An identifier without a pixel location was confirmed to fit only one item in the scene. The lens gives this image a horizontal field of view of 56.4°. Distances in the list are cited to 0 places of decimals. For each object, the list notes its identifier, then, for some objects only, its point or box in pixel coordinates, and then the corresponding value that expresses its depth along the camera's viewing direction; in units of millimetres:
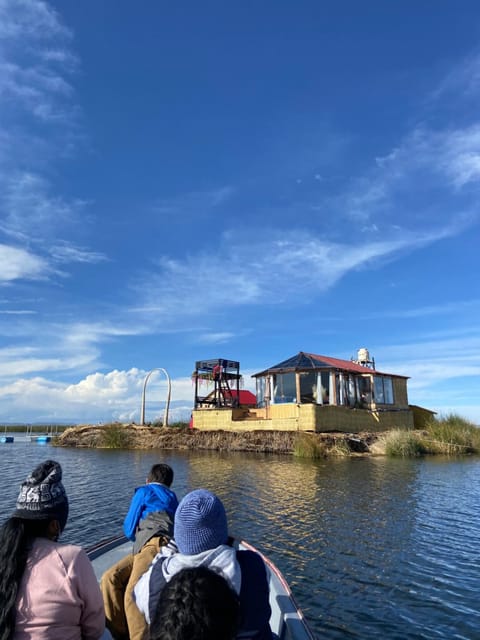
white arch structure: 39312
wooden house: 26562
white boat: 3902
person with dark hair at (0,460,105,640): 2357
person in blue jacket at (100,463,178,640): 3996
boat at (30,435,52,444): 47203
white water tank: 39062
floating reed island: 23500
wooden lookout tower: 39775
